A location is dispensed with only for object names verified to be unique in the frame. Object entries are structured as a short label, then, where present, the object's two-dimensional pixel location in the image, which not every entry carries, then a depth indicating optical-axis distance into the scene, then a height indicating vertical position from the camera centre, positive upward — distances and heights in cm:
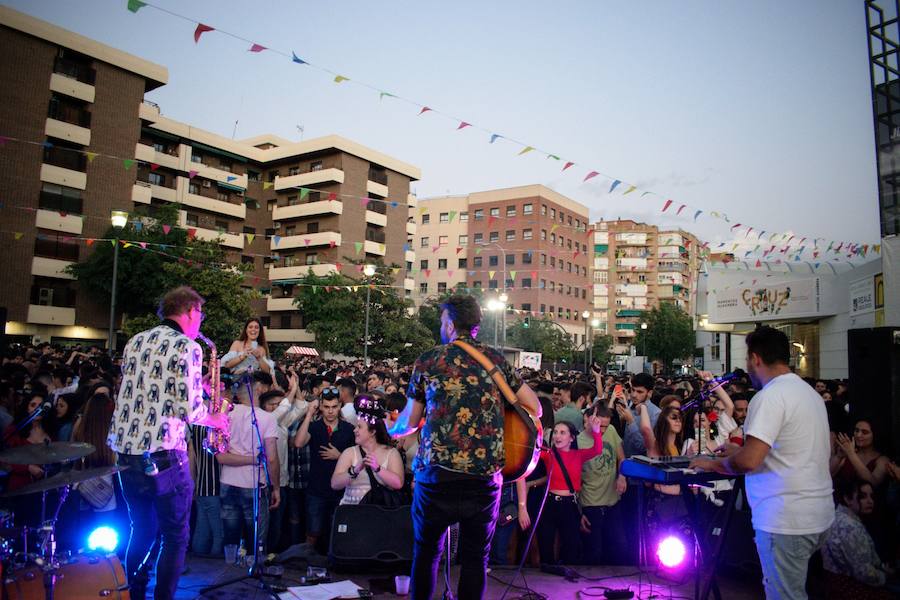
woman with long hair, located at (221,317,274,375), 780 +6
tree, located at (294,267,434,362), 3947 +241
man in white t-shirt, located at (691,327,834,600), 355 -56
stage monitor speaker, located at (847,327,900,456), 639 -2
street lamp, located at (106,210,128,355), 1788 +374
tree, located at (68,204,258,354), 3666 +477
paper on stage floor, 533 -195
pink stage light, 565 -158
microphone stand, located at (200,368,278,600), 536 -178
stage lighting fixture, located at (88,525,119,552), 475 -139
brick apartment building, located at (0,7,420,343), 3647 +1224
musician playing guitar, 364 -50
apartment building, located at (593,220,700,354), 9338 +1444
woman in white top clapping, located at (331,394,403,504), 628 -100
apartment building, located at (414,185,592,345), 6825 +1304
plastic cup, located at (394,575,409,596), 561 -192
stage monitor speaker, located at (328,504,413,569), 612 -167
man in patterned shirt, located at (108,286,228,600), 405 -52
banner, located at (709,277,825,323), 1961 +239
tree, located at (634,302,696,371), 6309 +335
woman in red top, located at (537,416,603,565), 680 -142
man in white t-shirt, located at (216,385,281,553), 645 -125
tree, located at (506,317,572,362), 5391 +241
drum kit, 371 -126
